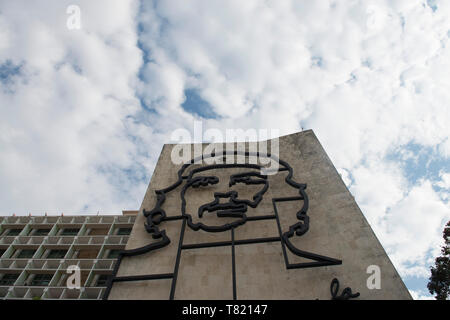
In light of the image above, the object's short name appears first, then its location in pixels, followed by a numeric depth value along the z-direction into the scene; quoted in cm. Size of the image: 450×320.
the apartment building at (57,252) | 2075
